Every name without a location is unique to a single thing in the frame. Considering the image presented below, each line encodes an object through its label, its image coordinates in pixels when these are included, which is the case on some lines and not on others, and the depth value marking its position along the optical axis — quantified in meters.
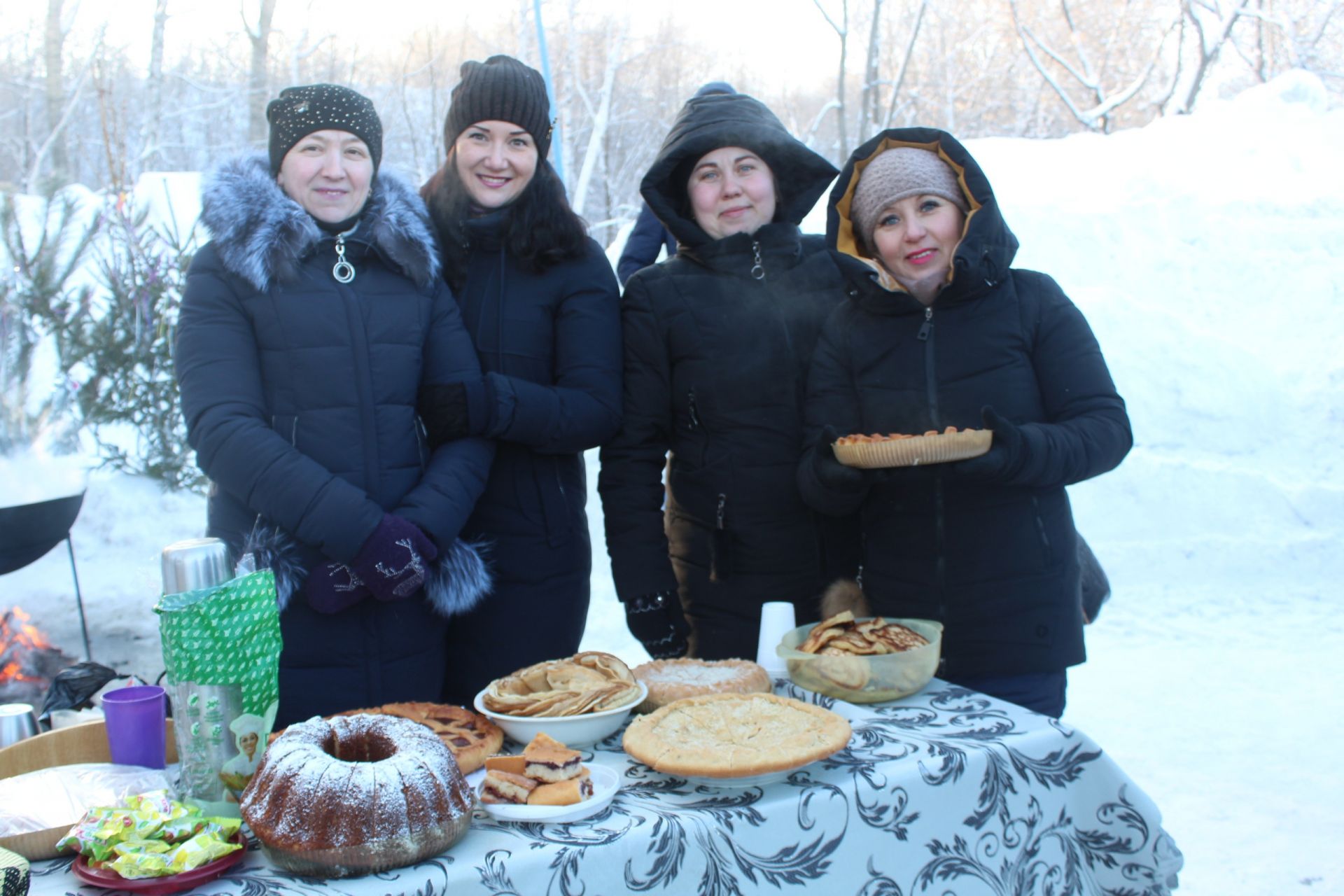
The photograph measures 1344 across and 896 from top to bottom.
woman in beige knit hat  2.14
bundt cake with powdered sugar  1.18
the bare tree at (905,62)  11.30
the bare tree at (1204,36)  14.86
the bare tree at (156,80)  15.11
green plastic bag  1.34
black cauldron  3.56
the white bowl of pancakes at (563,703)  1.55
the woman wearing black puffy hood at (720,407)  2.49
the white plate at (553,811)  1.32
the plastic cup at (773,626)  2.01
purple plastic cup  1.55
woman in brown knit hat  2.51
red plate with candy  1.16
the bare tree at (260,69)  15.51
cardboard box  1.57
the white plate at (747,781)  1.43
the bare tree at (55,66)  15.10
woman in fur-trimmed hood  2.05
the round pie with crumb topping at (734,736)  1.41
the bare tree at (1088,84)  16.12
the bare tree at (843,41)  10.05
